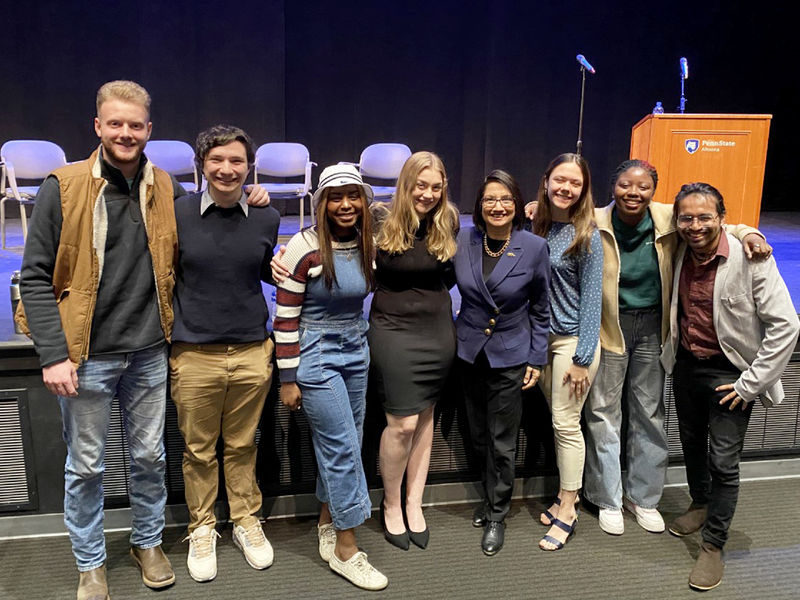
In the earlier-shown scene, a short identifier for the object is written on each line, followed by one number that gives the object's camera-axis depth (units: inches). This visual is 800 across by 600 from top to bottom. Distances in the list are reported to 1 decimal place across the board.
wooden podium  163.9
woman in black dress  93.4
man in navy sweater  87.7
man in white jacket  93.1
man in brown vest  80.0
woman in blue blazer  96.7
